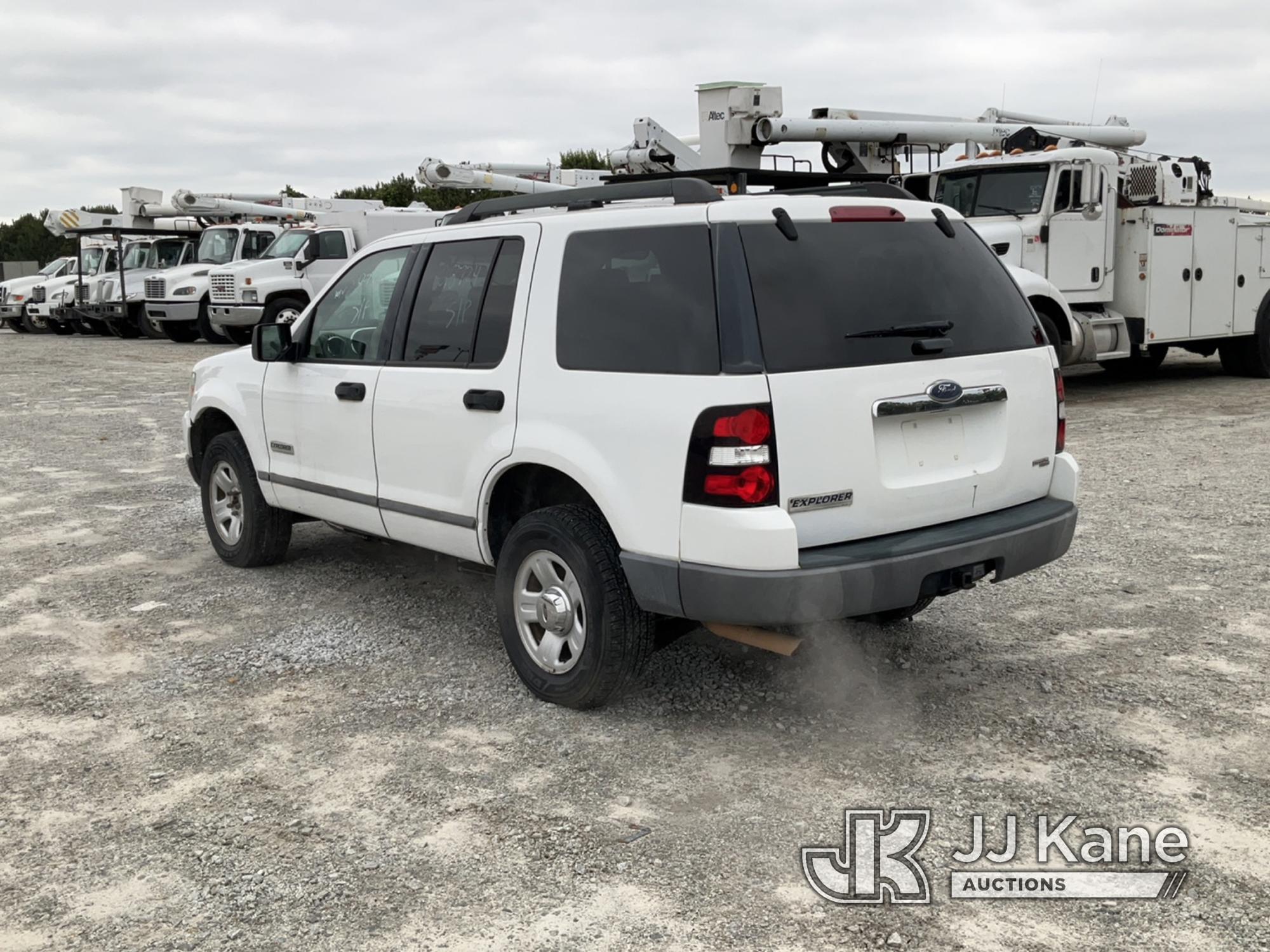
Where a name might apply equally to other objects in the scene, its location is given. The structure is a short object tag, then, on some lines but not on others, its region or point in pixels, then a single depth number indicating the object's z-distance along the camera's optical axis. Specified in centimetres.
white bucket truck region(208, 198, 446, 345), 2331
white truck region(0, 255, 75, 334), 3269
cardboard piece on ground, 420
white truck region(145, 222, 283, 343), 2553
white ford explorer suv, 393
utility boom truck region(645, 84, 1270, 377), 1342
